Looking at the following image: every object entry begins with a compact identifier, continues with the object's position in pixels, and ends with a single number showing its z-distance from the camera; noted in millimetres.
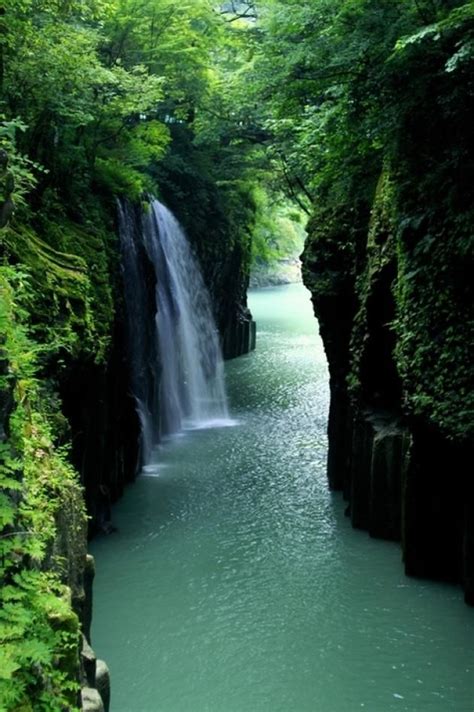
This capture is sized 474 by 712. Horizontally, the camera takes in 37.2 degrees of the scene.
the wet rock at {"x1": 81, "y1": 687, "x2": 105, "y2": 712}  5212
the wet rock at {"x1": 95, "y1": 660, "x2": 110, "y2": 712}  6473
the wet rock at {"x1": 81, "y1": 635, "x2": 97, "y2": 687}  5762
